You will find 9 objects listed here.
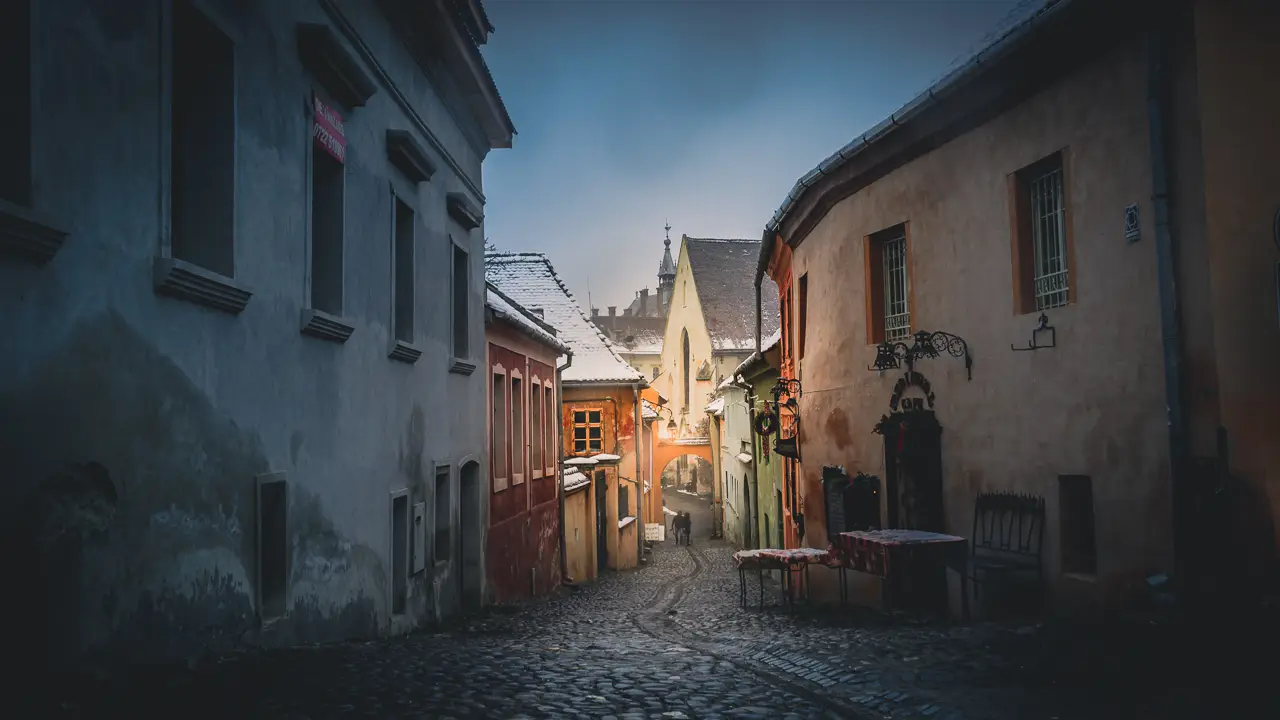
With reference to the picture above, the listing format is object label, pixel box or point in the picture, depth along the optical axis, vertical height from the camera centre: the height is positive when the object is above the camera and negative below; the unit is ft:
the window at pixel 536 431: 71.05 +0.55
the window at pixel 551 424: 77.97 +1.13
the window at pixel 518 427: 65.10 +0.79
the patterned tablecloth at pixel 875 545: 34.53 -4.11
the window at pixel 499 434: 58.49 +0.33
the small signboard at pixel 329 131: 28.35 +9.06
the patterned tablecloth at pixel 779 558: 44.80 -5.53
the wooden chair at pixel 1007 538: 33.45 -3.81
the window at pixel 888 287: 44.27 +6.36
